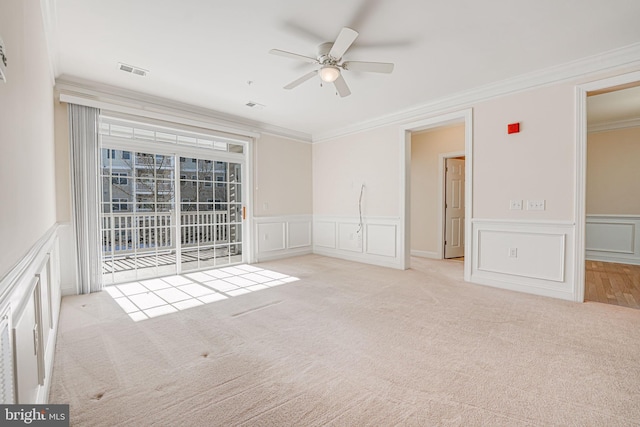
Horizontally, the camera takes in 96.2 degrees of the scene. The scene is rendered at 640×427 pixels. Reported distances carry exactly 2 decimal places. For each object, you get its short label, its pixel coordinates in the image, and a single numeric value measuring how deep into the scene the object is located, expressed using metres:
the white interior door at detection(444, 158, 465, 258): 6.02
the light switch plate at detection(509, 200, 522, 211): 3.66
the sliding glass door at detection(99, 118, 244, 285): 4.02
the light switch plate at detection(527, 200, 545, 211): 3.50
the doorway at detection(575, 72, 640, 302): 3.19
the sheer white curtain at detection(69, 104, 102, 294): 3.53
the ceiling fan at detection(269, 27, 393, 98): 2.56
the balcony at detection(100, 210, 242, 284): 4.09
